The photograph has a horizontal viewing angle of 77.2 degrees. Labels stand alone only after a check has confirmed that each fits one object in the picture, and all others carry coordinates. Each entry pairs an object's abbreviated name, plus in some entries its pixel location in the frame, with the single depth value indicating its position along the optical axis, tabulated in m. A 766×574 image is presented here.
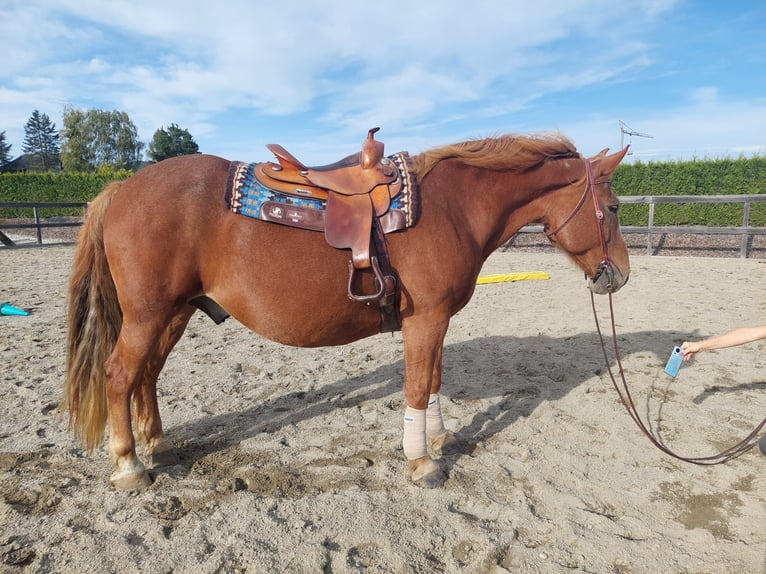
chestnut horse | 2.58
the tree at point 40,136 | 72.56
